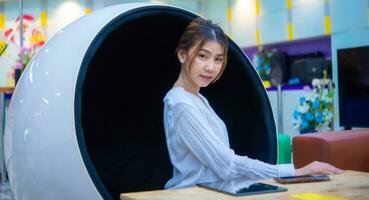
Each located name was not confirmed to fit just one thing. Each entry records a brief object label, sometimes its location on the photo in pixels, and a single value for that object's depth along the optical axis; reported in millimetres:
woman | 1372
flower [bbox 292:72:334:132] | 3252
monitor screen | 3717
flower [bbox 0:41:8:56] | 2832
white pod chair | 1559
